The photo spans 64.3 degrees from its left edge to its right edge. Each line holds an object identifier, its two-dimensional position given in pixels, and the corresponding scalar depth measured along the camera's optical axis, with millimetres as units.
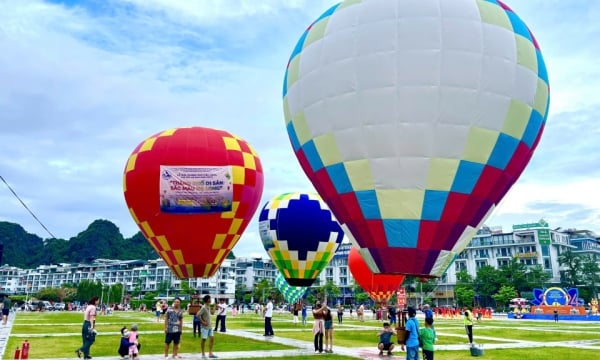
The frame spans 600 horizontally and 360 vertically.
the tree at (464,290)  72938
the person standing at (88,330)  11195
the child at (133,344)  11262
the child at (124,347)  11445
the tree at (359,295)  89012
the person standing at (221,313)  19031
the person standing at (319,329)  13109
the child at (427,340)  9750
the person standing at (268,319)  17672
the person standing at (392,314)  23969
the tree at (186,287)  85856
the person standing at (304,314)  27025
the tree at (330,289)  97644
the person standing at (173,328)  11508
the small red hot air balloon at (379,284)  27505
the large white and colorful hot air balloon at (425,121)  10859
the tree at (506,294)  67688
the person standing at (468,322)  15773
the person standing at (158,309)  28444
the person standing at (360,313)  33700
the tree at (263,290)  91506
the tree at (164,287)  110088
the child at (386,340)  12539
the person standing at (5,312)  24344
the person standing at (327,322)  13531
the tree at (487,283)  74062
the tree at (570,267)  77688
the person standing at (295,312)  28222
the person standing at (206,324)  11789
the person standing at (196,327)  17889
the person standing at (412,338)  9648
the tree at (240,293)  113062
